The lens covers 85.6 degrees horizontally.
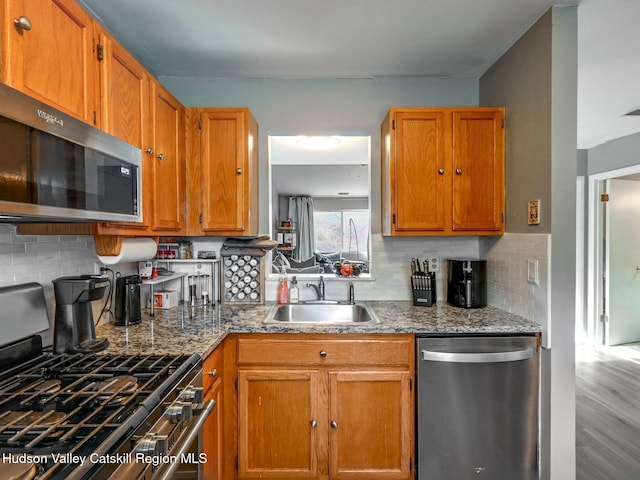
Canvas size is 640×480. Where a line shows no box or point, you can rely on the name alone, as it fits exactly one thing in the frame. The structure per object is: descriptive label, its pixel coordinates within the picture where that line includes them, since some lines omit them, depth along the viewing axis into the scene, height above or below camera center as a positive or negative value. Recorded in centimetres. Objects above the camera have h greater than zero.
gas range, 79 -49
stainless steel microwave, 86 +21
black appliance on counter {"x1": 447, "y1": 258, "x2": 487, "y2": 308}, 224 -31
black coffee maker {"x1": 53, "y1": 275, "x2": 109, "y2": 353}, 143 -32
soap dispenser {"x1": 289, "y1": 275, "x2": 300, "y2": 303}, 242 -40
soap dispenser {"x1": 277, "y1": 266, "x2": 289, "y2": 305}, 242 -39
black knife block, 232 -36
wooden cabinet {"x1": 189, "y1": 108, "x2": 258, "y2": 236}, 220 +43
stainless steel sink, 238 -53
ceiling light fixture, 257 +73
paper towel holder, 163 -4
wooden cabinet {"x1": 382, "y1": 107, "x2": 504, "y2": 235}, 219 +42
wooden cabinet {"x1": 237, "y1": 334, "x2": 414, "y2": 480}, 183 -94
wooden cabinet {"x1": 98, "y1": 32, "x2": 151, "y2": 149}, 142 +65
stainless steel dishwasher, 179 -90
